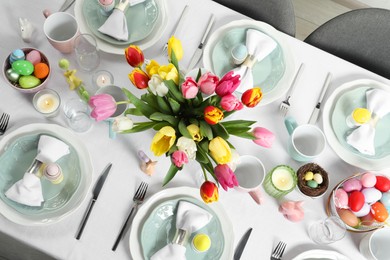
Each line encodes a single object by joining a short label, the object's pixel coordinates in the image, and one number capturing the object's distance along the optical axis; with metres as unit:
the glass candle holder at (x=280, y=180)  1.17
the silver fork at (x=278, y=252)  1.16
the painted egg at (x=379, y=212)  1.12
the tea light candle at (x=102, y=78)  1.24
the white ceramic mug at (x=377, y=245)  1.13
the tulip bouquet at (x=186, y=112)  0.86
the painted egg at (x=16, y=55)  1.16
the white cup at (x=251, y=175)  1.15
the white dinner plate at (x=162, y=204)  1.11
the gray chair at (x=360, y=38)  1.49
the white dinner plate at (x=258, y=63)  1.29
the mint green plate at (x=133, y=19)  1.29
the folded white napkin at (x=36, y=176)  1.08
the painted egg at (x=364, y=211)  1.14
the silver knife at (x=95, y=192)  1.12
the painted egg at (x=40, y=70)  1.18
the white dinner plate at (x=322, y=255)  1.16
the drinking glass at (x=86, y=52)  1.24
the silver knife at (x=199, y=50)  1.31
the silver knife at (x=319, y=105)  1.29
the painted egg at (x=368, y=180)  1.15
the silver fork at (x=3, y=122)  1.19
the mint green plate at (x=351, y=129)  1.26
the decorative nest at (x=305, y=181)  1.17
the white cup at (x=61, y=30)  1.21
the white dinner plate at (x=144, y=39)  1.28
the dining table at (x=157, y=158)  1.12
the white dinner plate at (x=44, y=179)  1.10
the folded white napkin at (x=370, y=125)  1.23
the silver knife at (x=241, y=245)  1.14
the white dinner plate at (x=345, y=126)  1.25
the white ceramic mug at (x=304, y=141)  1.19
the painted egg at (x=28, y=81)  1.16
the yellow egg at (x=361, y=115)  1.22
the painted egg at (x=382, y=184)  1.16
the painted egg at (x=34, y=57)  1.19
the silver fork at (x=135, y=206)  1.12
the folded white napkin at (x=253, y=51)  1.26
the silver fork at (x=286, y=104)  1.29
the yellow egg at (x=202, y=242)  1.07
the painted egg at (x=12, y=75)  1.16
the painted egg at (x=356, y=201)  1.13
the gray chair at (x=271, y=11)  1.54
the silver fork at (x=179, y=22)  1.34
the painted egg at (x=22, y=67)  1.15
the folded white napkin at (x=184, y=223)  1.08
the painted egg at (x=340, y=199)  1.14
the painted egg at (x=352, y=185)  1.15
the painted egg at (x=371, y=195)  1.14
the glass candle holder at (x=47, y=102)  1.19
